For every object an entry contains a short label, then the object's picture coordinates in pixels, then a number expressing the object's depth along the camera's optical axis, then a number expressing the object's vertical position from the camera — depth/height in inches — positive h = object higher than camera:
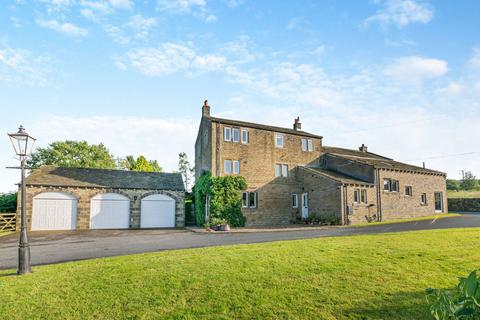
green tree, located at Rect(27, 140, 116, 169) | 1868.8 +236.3
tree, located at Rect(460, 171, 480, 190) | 2094.6 +16.4
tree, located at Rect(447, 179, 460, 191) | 2157.4 +10.1
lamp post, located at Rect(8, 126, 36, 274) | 326.6 -25.1
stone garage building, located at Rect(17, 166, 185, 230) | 924.6 -34.1
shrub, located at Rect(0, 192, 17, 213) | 994.7 -43.0
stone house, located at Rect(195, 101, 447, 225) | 975.0 +39.2
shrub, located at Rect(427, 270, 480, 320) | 81.1 -34.6
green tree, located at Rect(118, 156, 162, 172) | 2308.1 +213.4
